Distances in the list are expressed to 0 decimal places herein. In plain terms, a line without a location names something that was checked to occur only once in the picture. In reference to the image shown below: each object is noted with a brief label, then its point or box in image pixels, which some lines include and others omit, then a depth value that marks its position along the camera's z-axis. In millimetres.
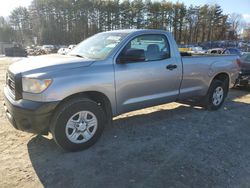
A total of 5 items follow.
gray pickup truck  2587
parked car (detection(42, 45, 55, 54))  30919
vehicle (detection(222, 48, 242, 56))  13544
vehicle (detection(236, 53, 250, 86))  6849
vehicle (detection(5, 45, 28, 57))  26982
